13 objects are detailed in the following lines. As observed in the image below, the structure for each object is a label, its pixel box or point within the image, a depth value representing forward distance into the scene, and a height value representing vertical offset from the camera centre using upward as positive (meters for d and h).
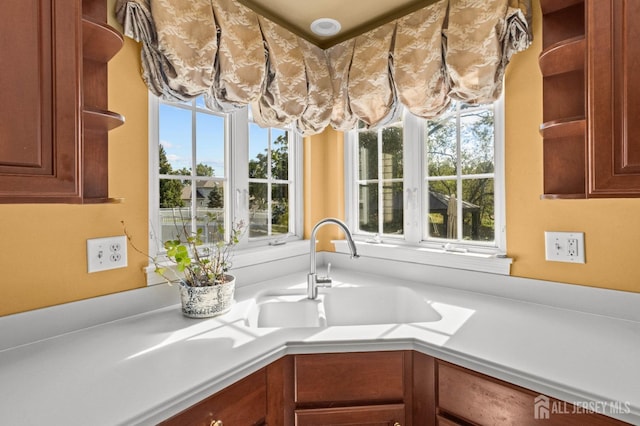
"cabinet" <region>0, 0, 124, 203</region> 0.73 +0.27
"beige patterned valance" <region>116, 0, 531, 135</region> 1.30 +0.74
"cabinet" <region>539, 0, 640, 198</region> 0.89 +0.32
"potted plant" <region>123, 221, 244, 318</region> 1.21 -0.28
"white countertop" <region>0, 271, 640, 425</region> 0.74 -0.43
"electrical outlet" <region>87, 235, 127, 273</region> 1.17 -0.15
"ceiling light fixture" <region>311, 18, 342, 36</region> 1.81 +1.10
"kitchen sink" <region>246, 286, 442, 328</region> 1.50 -0.49
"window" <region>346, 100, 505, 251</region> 1.61 +0.19
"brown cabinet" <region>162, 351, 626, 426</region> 0.96 -0.60
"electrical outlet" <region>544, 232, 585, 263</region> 1.28 -0.15
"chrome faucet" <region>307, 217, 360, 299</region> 1.58 -0.31
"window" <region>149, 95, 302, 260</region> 1.46 +0.21
